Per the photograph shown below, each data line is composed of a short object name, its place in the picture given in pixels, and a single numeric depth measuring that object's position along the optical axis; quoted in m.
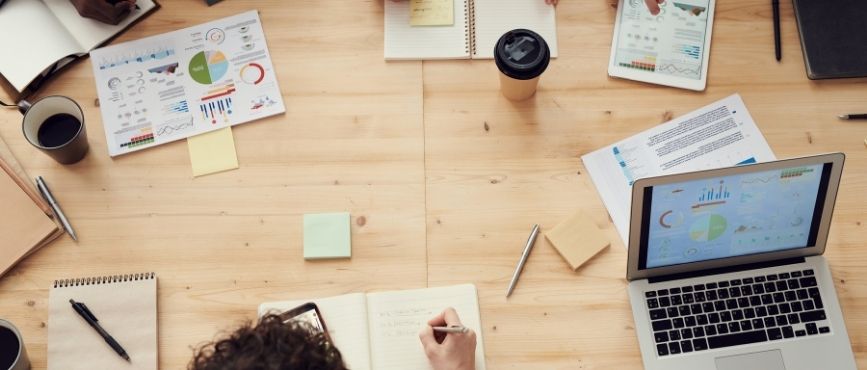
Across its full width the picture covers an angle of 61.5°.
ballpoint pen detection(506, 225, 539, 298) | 1.16
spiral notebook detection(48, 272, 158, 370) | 1.12
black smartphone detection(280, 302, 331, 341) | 1.12
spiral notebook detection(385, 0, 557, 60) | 1.33
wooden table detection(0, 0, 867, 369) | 1.15
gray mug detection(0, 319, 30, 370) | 1.05
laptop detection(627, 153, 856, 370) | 1.04
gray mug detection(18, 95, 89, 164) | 1.22
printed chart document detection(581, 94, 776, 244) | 1.22
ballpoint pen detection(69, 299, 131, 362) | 1.12
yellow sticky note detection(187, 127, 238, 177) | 1.26
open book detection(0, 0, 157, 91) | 1.30
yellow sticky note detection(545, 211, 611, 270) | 1.17
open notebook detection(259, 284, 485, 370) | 1.10
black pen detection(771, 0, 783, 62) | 1.31
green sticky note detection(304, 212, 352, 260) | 1.18
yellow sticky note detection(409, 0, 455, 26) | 1.35
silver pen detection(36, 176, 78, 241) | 1.22
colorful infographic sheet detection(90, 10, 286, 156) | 1.29
